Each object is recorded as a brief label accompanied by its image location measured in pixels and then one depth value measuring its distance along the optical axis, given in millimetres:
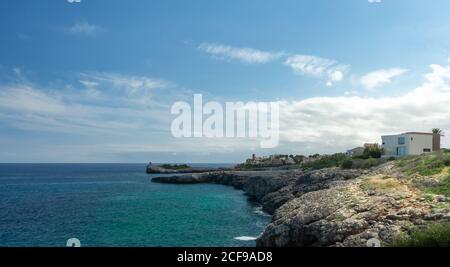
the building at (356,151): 71738
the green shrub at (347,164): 48488
